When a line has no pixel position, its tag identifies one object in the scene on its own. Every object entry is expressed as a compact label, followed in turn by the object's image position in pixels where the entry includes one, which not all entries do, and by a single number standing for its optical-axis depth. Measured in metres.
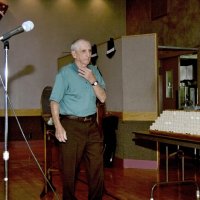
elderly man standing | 3.36
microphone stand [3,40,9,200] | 2.80
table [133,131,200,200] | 3.24
